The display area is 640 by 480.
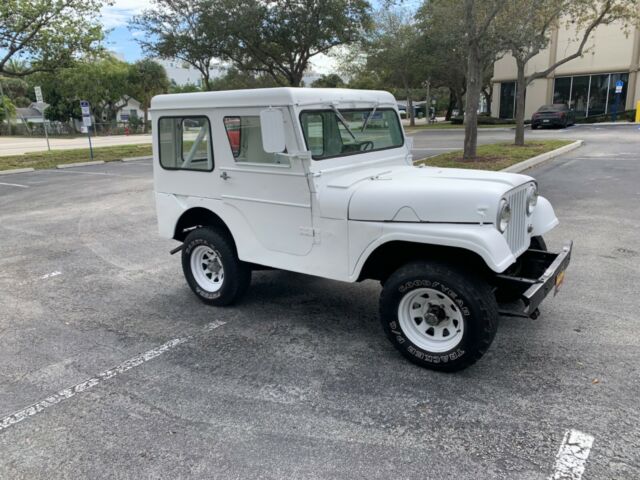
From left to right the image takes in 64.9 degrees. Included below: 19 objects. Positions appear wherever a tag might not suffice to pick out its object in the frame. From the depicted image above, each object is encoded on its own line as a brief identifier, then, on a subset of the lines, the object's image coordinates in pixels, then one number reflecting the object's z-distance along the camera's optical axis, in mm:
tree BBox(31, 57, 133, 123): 45625
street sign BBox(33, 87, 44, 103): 20441
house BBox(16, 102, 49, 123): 56094
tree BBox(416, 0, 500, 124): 20370
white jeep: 3373
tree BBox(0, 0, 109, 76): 16703
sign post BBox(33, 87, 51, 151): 20453
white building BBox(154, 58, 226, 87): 79606
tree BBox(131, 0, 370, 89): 21078
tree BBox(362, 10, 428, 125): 32031
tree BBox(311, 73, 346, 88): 40469
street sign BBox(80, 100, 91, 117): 18328
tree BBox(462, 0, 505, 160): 11422
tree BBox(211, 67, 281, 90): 31738
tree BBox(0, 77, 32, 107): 67481
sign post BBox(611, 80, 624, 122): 30888
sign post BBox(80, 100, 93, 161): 18344
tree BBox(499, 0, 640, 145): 14164
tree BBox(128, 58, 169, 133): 48156
